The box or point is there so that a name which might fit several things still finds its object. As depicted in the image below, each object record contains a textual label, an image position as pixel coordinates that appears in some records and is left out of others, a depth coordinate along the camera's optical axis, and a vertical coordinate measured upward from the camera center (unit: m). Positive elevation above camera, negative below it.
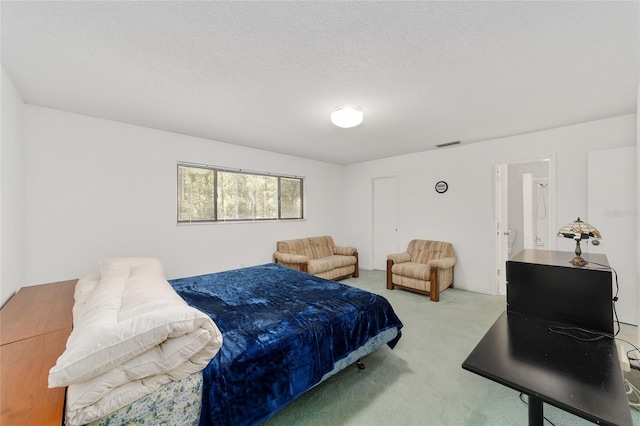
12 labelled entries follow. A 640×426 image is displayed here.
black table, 0.93 -0.70
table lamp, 1.72 -0.17
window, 4.02 +0.30
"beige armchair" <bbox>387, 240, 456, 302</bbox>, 4.01 -0.96
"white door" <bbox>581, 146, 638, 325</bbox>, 3.03 -0.07
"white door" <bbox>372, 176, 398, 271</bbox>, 5.64 -0.21
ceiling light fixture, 2.71 +1.01
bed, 1.23 -0.85
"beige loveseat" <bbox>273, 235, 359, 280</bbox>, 4.55 -0.90
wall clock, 4.72 +0.43
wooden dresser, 1.02 -0.76
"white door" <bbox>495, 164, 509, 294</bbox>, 4.21 -0.22
